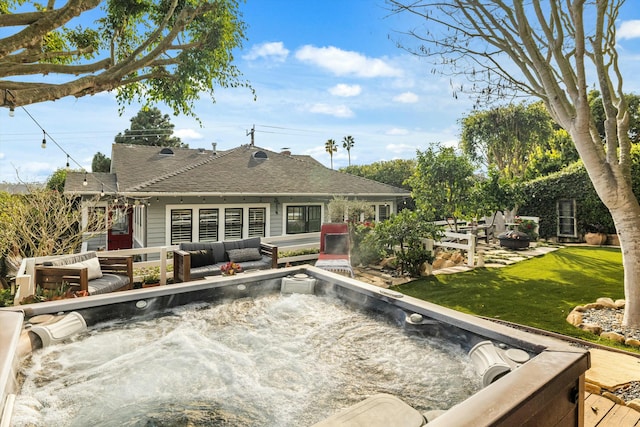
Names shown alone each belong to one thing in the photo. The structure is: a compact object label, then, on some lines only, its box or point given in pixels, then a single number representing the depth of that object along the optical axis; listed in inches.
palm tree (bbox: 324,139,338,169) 1477.6
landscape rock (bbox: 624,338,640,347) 154.2
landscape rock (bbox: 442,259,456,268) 354.6
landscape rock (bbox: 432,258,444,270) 353.4
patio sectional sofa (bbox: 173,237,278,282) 272.7
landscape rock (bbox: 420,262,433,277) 308.9
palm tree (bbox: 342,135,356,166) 1488.7
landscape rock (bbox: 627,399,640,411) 105.8
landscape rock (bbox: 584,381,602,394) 116.6
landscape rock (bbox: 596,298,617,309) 199.9
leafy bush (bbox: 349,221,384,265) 350.0
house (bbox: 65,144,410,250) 406.0
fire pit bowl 441.7
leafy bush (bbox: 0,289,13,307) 197.2
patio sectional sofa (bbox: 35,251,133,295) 203.3
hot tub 73.5
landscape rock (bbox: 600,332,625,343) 159.0
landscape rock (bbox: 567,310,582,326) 180.4
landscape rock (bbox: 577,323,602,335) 169.0
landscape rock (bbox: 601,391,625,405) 109.7
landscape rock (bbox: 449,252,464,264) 365.6
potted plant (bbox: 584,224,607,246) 481.4
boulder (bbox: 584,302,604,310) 198.8
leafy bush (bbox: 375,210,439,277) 330.4
